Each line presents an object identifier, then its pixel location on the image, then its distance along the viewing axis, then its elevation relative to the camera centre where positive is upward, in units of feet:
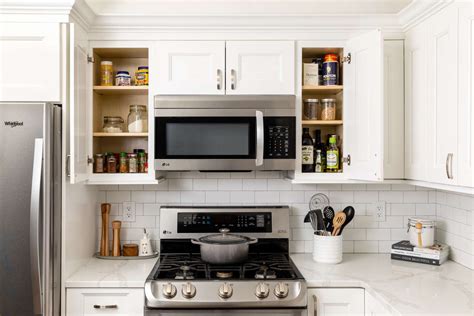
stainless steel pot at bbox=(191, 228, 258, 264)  8.04 -1.64
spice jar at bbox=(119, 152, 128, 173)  8.61 -0.15
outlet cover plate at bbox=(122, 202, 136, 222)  9.36 -1.20
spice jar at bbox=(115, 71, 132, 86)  8.63 +1.45
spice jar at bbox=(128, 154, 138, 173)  8.57 -0.14
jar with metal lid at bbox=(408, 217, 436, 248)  8.46 -1.42
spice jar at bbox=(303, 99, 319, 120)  8.71 +0.89
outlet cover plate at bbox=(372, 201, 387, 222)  9.37 -1.08
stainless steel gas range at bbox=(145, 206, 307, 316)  7.07 -1.95
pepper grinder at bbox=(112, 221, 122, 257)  9.00 -1.65
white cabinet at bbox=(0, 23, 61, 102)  7.20 +1.48
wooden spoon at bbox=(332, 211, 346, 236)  8.45 -1.21
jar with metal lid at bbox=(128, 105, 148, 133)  8.60 +0.67
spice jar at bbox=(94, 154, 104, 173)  8.45 -0.16
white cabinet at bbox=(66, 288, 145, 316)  7.38 -2.35
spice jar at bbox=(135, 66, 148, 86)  8.59 +1.47
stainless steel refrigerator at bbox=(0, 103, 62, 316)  6.86 -0.78
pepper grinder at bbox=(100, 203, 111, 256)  8.99 -1.47
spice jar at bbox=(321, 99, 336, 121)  8.64 +0.87
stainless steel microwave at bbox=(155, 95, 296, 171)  8.14 +0.47
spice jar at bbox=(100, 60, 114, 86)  8.63 +1.56
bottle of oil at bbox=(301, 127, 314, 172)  8.49 -0.02
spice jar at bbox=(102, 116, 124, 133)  8.63 +0.59
